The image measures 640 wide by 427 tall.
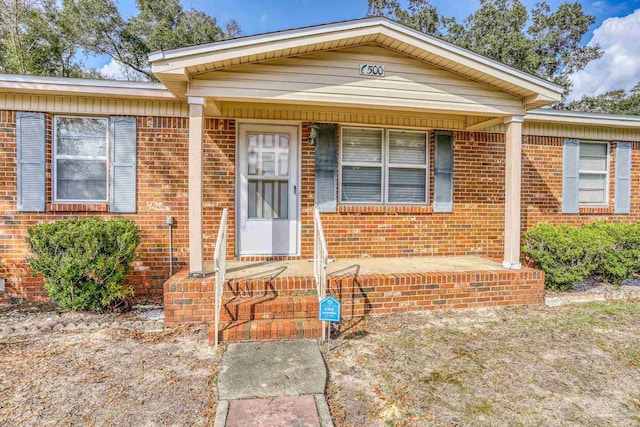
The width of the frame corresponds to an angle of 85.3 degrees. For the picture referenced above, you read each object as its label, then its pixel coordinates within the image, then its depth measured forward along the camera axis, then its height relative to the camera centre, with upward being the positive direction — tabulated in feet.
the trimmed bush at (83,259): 13.08 -2.06
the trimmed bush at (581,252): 15.93 -1.98
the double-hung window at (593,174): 21.44 +2.26
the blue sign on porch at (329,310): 10.21 -3.01
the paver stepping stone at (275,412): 7.30 -4.53
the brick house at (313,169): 13.14 +1.96
